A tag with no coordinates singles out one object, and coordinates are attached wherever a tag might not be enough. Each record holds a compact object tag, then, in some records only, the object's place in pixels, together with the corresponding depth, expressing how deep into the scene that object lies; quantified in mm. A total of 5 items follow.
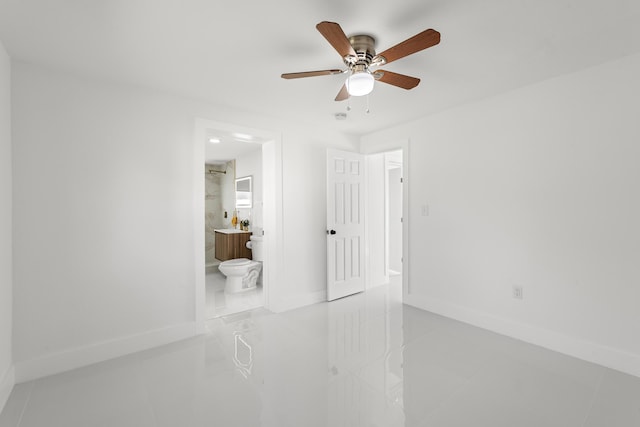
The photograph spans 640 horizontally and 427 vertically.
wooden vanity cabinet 5156
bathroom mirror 5408
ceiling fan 1499
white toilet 4219
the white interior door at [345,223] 3803
